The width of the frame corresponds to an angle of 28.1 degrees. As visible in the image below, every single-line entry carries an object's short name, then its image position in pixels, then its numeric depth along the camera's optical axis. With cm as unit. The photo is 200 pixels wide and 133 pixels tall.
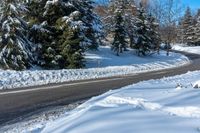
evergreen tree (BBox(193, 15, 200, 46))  9138
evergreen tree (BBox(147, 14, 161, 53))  5513
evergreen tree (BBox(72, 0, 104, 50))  3172
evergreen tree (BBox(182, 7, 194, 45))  9509
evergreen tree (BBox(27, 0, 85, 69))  2916
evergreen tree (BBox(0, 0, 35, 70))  2617
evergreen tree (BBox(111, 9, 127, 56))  4847
